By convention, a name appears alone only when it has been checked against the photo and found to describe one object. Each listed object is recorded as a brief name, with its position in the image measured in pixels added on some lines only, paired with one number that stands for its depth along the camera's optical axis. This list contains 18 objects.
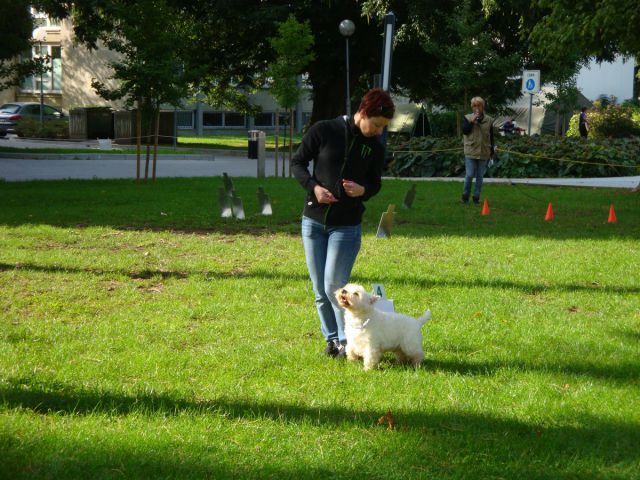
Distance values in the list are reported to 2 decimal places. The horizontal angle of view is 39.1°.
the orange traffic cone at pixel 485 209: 15.86
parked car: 44.94
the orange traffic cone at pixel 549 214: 15.30
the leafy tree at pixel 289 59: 23.61
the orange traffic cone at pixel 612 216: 14.95
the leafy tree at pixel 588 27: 14.68
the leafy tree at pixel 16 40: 23.09
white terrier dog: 6.14
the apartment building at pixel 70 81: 53.09
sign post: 26.62
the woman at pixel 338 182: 6.13
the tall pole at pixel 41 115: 44.03
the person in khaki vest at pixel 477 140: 16.64
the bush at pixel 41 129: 43.44
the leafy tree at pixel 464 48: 30.09
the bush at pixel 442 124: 40.97
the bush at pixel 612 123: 38.62
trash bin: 33.03
